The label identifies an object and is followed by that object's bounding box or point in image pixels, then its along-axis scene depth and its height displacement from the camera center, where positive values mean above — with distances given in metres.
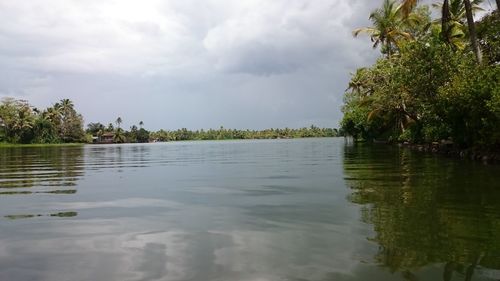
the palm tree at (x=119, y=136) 146.40 +0.74
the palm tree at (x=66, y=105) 129.40 +10.14
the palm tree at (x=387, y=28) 48.34 +12.41
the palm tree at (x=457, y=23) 37.00 +9.95
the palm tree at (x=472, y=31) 24.62 +5.89
